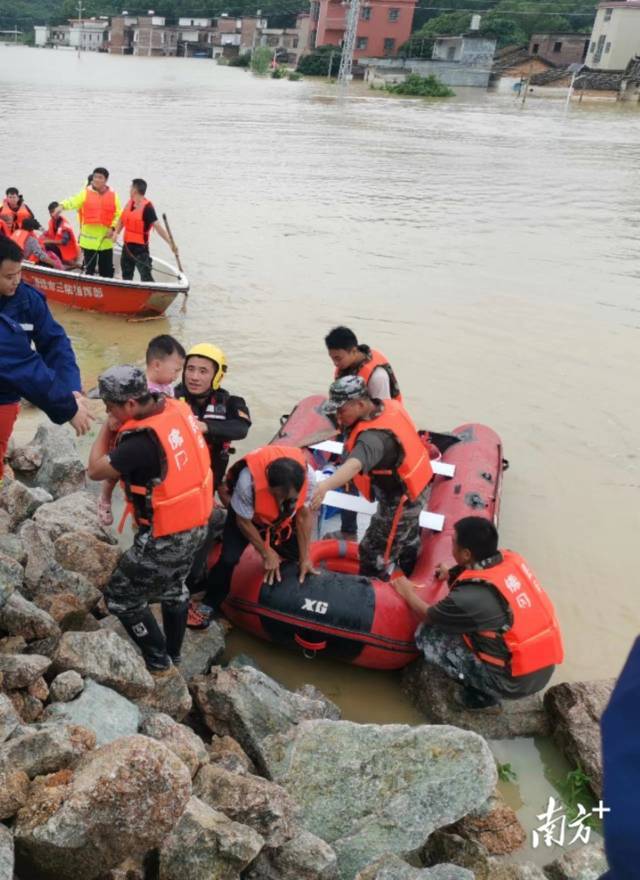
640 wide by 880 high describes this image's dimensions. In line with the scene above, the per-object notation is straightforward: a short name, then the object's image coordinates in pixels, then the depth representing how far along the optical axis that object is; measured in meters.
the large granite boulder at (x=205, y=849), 2.48
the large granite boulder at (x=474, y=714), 3.97
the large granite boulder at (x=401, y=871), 2.66
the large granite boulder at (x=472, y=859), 2.95
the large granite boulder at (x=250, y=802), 2.73
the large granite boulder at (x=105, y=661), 3.25
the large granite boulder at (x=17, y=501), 4.74
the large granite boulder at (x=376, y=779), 3.01
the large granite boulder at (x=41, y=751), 2.51
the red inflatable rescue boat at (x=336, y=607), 4.16
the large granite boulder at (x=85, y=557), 4.23
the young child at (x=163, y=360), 4.05
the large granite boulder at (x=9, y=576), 3.29
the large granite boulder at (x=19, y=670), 2.98
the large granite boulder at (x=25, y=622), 3.31
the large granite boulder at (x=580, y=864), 3.08
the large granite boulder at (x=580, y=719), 3.69
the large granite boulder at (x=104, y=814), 2.26
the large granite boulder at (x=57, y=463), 5.50
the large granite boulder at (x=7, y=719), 2.64
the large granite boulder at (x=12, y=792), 2.34
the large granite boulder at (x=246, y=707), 3.45
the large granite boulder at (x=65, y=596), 3.65
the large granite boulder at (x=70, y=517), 4.58
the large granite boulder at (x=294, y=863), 2.69
